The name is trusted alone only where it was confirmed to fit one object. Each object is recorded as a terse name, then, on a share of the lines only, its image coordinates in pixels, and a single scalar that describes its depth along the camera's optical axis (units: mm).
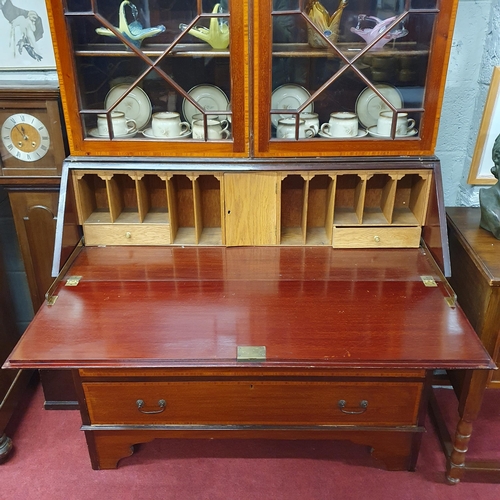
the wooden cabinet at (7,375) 1790
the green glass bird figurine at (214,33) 1441
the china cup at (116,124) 1580
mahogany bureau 1266
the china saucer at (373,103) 1562
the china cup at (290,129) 1572
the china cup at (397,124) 1569
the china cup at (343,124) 1586
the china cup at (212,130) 1585
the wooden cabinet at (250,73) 1438
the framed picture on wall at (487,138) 1754
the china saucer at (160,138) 1587
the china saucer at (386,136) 1580
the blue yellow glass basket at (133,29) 1469
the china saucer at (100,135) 1592
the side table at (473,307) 1471
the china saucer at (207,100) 1566
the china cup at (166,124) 1592
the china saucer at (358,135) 1585
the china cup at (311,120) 1573
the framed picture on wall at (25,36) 1738
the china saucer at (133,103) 1566
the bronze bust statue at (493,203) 1628
